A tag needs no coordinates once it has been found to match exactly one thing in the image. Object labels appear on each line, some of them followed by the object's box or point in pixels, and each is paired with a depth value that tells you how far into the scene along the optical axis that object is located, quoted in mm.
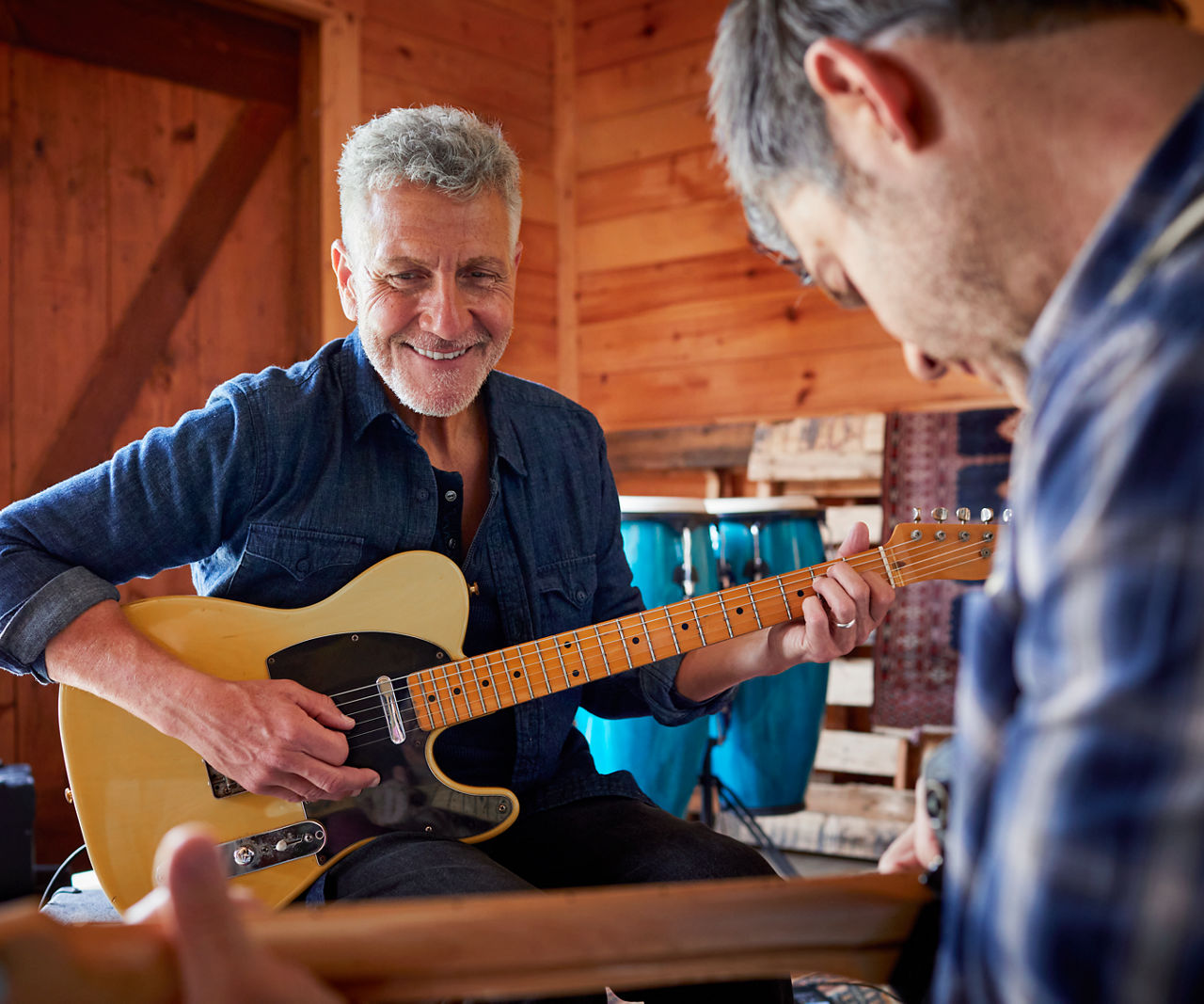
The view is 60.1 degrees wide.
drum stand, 2488
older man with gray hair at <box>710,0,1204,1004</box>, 400
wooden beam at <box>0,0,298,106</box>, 2711
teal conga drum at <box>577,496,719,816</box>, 2308
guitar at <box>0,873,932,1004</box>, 466
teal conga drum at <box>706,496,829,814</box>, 2465
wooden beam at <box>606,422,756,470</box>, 3318
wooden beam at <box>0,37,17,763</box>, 2672
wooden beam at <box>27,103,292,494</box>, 2771
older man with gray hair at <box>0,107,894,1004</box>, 1203
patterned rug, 2875
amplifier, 2010
